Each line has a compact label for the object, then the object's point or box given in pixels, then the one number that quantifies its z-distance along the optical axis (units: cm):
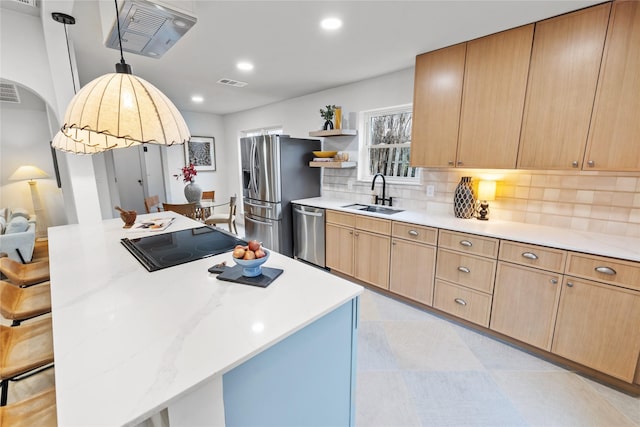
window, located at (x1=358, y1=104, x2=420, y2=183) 330
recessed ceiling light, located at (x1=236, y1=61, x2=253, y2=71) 295
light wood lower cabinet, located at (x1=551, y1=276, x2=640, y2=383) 170
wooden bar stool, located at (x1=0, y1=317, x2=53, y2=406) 118
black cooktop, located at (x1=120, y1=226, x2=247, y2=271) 160
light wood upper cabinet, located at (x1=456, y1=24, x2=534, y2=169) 215
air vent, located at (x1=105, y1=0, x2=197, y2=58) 156
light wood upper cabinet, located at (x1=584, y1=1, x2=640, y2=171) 173
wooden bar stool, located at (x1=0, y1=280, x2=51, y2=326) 150
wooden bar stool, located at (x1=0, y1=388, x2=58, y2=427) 94
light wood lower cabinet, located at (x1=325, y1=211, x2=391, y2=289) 293
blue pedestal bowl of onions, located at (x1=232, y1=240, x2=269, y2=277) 129
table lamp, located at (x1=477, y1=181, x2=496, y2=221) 254
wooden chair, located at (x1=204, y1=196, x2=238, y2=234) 446
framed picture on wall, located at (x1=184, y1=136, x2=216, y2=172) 584
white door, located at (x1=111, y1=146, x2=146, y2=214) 586
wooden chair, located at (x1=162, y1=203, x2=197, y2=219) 377
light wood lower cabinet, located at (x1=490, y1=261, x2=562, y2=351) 197
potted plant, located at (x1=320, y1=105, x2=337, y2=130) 363
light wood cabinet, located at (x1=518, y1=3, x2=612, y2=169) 187
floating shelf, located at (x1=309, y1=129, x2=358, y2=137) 349
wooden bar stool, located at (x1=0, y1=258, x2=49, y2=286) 180
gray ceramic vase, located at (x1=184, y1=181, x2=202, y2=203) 425
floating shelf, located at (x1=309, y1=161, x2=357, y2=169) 357
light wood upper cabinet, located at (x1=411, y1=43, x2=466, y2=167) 249
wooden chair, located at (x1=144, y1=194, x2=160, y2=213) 438
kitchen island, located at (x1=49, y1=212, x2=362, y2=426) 73
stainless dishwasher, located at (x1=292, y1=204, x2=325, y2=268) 355
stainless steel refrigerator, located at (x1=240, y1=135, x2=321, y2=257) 368
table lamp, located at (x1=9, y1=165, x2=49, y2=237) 466
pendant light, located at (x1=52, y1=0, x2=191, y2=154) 102
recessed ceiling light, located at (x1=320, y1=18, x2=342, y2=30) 205
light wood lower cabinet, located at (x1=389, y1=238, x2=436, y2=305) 258
